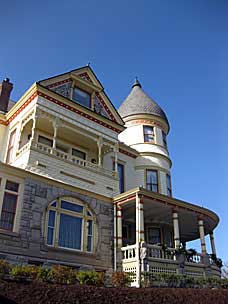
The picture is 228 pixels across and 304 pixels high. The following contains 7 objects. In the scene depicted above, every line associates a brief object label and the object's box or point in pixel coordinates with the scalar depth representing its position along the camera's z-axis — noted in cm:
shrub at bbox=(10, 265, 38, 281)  1128
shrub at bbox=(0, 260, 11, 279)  1124
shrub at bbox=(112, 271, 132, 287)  1399
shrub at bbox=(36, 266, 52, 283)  1185
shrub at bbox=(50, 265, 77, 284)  1225
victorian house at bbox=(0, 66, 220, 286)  1541
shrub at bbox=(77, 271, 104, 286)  1284
